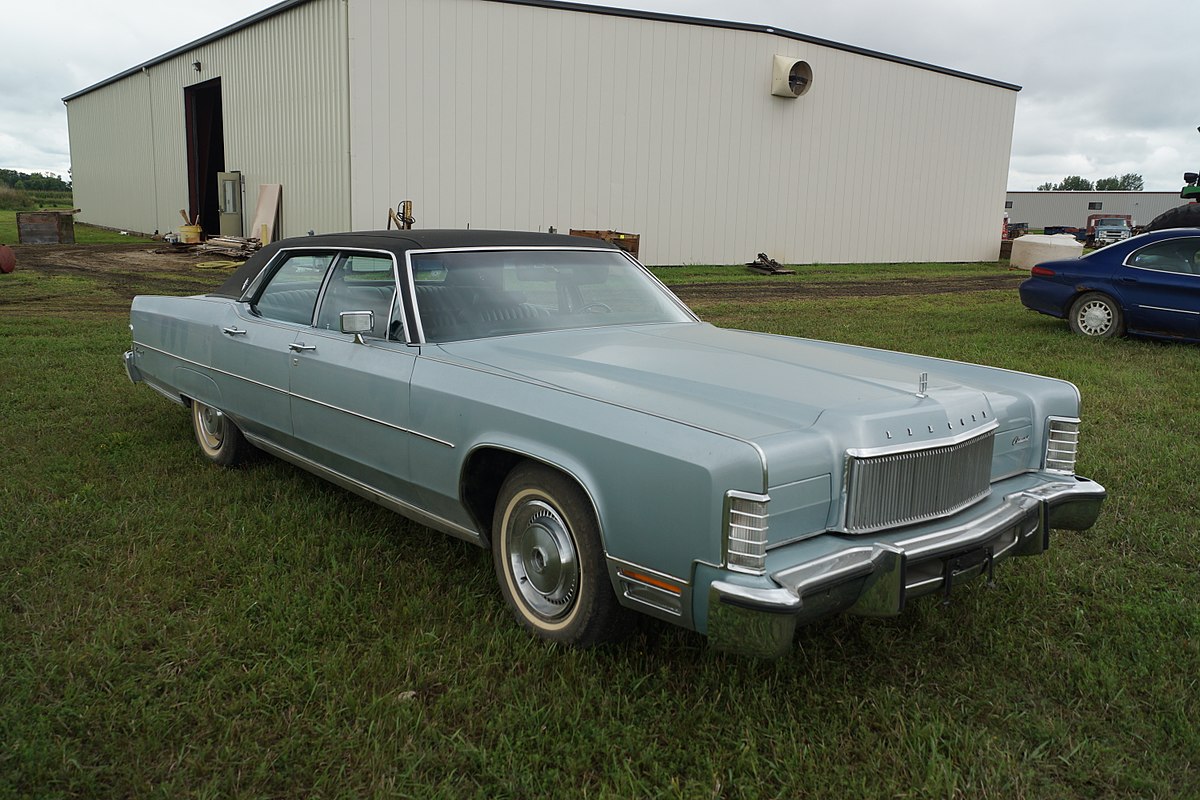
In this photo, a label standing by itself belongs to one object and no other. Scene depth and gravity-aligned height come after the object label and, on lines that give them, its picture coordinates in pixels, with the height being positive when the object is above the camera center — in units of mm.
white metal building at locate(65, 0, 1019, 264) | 17344 +2571
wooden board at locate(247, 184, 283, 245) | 20219 +470
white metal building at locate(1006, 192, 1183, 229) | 56906 +3576
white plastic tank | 23469 +324
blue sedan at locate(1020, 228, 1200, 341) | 9281 -259
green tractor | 12812 +676
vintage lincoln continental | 2574 -615
